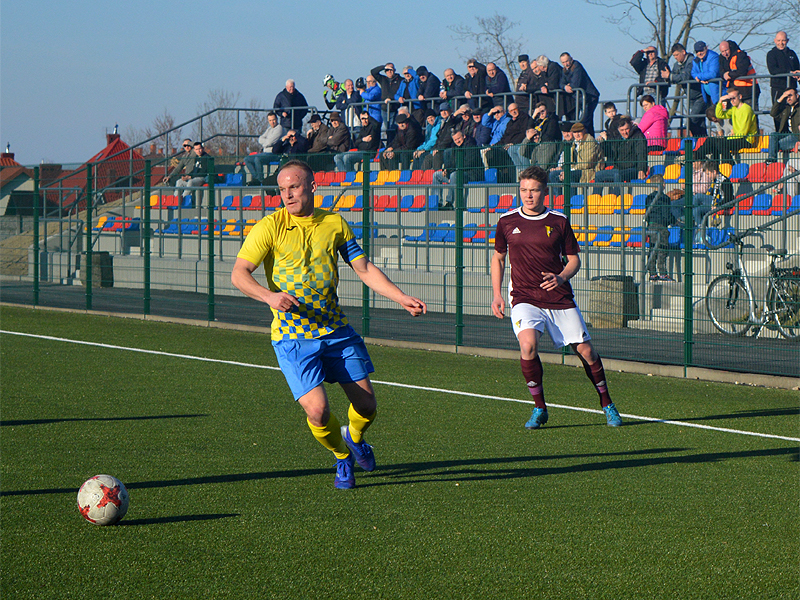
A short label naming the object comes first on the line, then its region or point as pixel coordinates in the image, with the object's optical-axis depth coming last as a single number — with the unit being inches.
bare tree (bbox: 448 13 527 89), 1863.7
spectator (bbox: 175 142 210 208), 921.8
